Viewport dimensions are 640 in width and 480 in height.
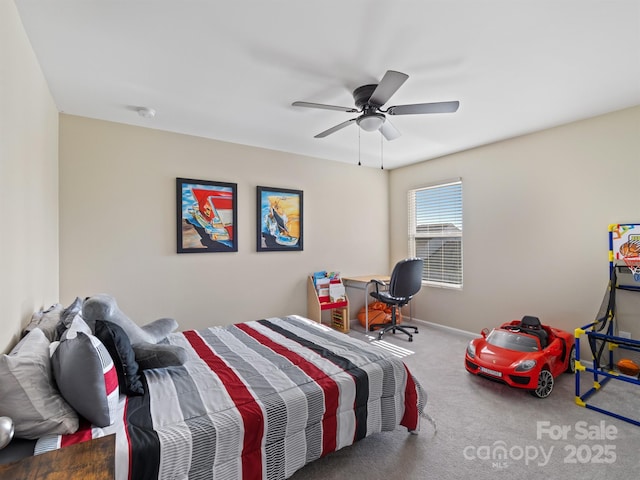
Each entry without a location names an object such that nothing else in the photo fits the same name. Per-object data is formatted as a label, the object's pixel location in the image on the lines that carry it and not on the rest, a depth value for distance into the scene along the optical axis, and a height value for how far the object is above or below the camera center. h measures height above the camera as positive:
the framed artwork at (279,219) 4.02 +0.29
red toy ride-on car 2.57 -1.02
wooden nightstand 0.90 -0.67
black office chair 4.02 -0.60
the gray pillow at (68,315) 1.79 -0.46
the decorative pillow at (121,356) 1.62 -0.61
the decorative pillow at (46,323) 1.79 -0.49
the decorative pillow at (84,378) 1.32 -0.58
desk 4.44 -0.60
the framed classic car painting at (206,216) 3.49 +0.30
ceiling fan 2.08 +1.01
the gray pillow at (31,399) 1.21 -0.63
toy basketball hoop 2.67 -0.23
